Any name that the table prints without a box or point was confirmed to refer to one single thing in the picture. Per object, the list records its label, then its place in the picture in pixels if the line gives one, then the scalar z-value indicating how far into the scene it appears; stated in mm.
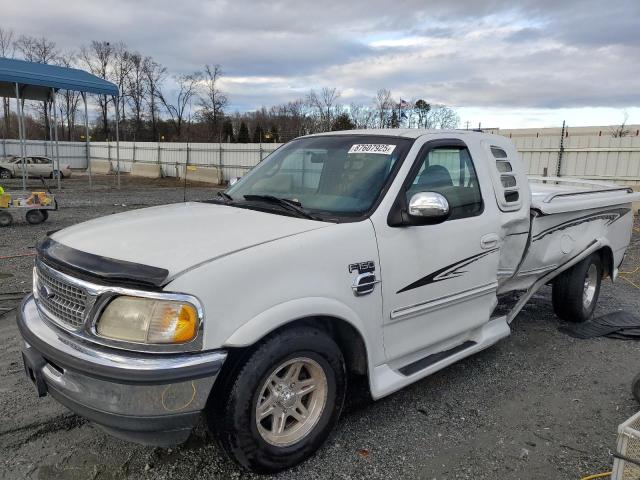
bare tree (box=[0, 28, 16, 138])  46519
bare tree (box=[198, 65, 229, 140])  57869
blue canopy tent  15594
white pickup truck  2311
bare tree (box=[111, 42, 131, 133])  60000
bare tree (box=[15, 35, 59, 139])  51869
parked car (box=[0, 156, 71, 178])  28172
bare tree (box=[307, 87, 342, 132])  45688
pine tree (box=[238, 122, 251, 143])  47919
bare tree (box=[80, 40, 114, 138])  59562
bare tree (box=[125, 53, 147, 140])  60219
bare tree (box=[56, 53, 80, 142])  55406
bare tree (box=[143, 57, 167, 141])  60625
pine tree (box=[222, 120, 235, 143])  50612
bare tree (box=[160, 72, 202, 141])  59031
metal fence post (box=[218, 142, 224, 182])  28820
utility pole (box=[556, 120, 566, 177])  15875
